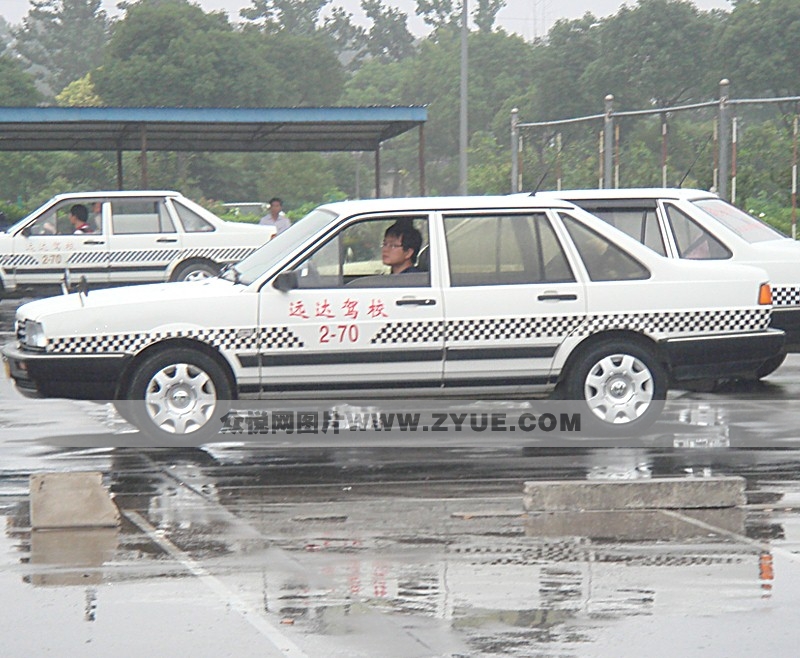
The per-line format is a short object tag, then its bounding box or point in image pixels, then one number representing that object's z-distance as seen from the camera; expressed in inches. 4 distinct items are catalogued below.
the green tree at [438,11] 6008.9
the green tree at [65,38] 5782.5
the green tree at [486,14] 6305.6
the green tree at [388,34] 6146.7
